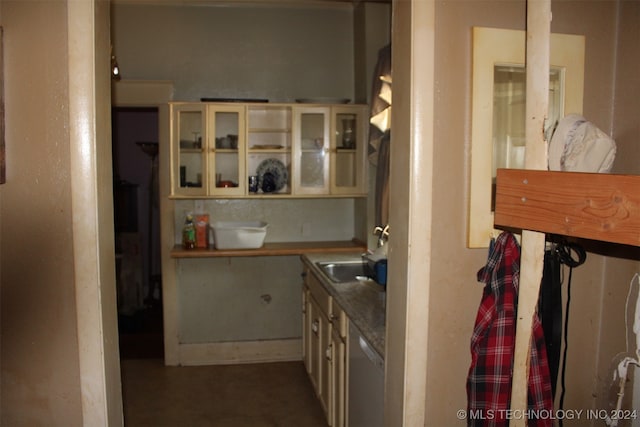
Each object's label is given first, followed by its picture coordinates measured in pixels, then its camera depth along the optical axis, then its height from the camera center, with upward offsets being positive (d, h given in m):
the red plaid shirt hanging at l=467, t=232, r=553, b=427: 1.28 -0.48
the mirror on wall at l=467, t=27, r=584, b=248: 1.36 +0.17
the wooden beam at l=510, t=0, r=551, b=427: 1.04 +0.01
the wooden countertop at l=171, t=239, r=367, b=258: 3.70 -0.63
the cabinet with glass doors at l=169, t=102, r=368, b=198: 3.66 +0.10
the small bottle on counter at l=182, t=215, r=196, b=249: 3.81 -0.54
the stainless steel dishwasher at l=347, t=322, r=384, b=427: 1.91 -0.88
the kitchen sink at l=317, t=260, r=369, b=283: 3.26 -0.69
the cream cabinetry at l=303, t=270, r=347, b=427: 2.52 -1.04
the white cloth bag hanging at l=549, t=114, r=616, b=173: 1.13 +0.03
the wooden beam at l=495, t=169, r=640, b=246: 0.86 -0.07
